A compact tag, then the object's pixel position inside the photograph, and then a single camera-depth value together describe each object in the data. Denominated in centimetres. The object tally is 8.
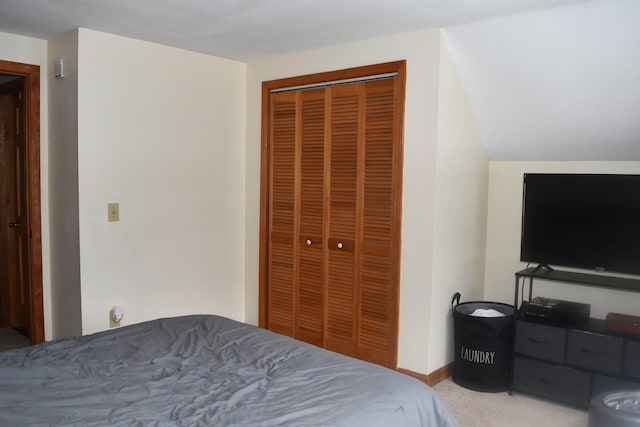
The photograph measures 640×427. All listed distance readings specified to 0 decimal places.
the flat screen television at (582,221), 311
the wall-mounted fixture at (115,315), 349
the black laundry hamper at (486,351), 327
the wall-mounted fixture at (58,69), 343
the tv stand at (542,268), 344
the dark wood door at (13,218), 406
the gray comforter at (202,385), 163
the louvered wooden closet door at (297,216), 382
